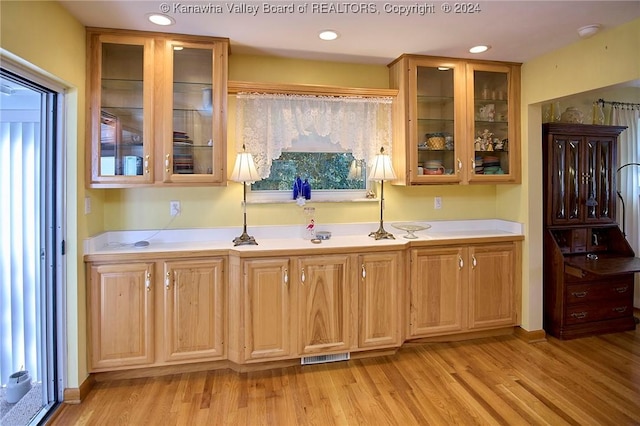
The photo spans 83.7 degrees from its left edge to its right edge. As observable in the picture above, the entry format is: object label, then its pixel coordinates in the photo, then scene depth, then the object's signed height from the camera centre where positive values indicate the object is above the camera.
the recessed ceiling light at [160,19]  2.25 +1.27
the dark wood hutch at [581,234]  3.19 -0.20
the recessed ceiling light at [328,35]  2.50 +1.28
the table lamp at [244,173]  2.70 +0.32
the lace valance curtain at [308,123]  2.87 +0.76
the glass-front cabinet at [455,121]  3.01 +0.81
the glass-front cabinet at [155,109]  2.46 +0.77
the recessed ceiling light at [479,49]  2.80 +1.31
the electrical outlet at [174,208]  2.89 +0.06
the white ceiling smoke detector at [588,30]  2.37 +1.24
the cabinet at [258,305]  2.47 -0.67
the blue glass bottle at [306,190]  3.07 +0.21
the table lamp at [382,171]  2.94 +0.35
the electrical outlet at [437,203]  3.40 +0.10
